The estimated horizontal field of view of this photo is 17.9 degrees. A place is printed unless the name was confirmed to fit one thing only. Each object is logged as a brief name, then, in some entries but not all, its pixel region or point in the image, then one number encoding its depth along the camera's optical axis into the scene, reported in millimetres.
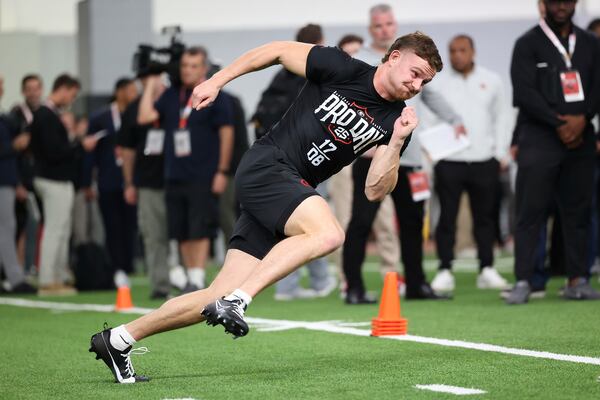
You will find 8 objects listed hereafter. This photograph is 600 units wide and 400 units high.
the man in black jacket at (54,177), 18805
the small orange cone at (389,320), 11256
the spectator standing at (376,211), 14707
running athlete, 8793
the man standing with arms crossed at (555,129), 14024
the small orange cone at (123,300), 15207
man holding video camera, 16524
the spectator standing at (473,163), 17219
